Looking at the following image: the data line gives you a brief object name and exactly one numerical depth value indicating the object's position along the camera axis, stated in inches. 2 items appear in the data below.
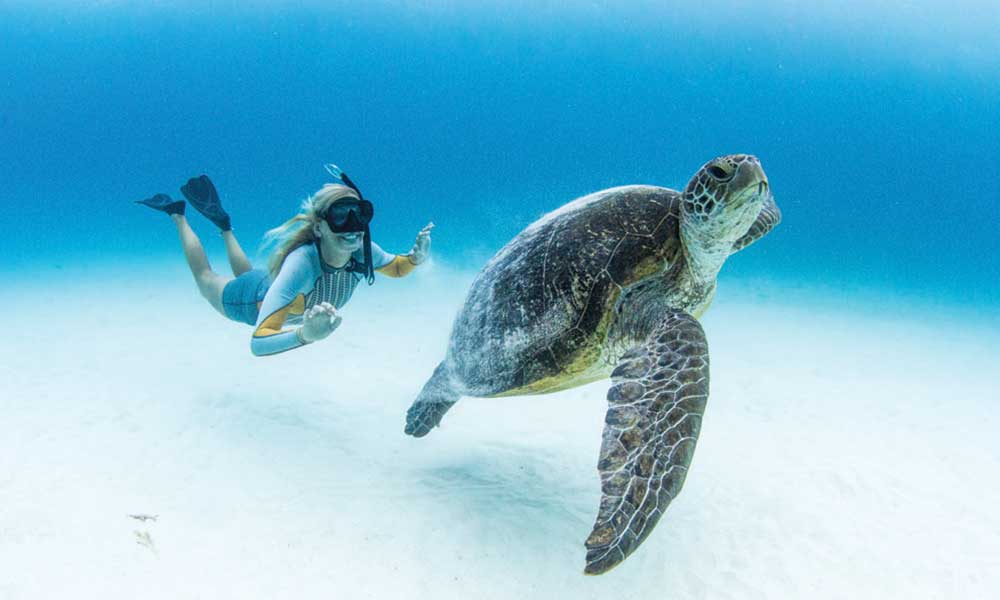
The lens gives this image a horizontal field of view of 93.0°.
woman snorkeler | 141.1
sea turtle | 77.9
